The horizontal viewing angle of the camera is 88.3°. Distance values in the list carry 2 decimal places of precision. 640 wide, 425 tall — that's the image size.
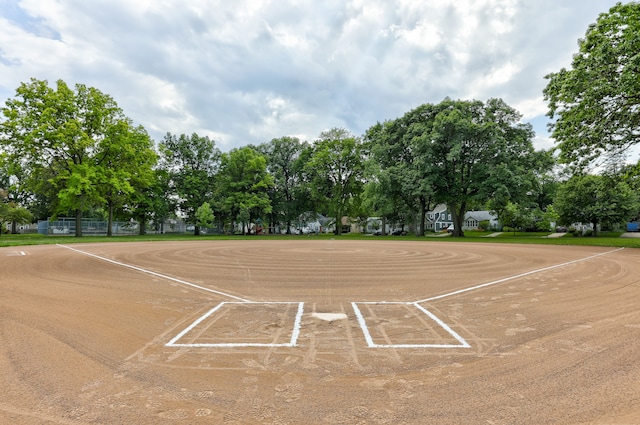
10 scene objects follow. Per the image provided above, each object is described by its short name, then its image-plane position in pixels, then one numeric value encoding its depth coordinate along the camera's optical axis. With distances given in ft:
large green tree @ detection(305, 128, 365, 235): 172.65
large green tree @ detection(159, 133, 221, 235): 181.47
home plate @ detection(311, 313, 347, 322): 20.44
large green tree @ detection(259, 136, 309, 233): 197.06
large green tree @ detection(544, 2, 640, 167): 58.80
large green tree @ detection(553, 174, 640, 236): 141.08
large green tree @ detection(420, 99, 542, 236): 116.78
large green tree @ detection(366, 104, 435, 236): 125.18
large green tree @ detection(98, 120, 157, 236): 121.22
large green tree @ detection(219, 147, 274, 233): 172.24
